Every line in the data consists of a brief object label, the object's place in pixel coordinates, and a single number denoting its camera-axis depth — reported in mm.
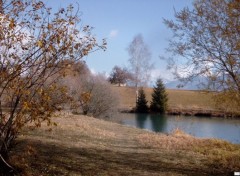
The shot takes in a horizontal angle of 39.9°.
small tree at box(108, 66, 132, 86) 82438
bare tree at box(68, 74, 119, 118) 35156
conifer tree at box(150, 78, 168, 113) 52219
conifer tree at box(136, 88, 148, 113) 52469
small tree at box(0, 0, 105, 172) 6020
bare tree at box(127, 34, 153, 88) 49875
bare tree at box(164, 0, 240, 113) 8852
